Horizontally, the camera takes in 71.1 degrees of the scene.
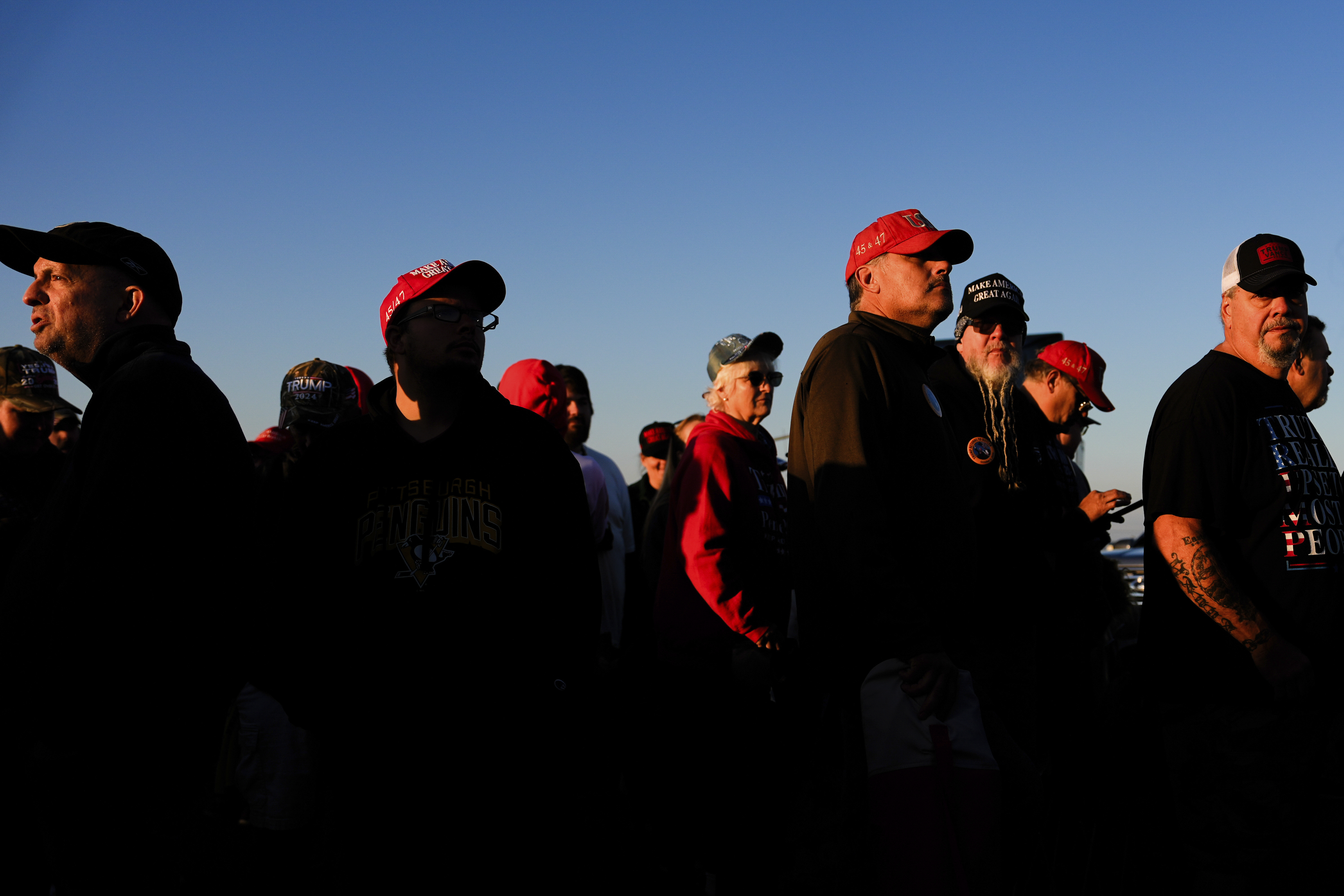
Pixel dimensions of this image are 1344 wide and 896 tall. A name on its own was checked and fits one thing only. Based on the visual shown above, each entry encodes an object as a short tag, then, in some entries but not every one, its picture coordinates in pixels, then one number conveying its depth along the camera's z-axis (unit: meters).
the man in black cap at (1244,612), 2.91
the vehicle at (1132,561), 7.78
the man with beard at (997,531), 3.33
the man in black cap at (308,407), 3.87
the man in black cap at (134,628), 2.07
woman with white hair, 3.66
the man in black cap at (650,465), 8.38
